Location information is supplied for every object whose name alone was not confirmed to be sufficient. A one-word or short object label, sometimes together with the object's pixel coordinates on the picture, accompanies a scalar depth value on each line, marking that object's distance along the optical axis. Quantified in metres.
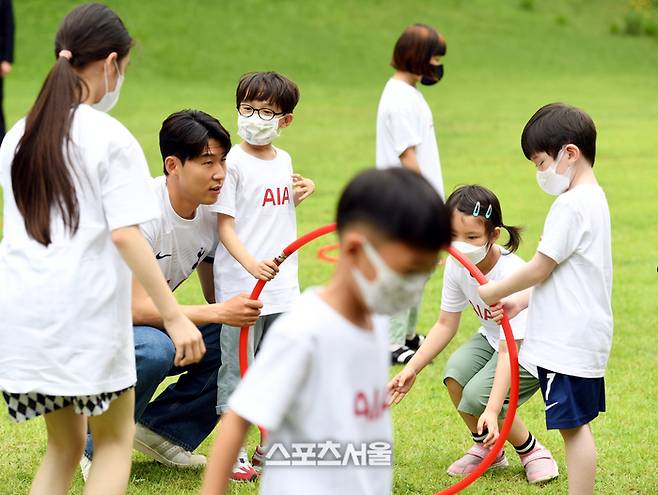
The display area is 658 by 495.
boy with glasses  9.41
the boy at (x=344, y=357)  4.94
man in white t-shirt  8.43
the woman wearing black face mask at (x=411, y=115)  13.28
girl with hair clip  9.02
